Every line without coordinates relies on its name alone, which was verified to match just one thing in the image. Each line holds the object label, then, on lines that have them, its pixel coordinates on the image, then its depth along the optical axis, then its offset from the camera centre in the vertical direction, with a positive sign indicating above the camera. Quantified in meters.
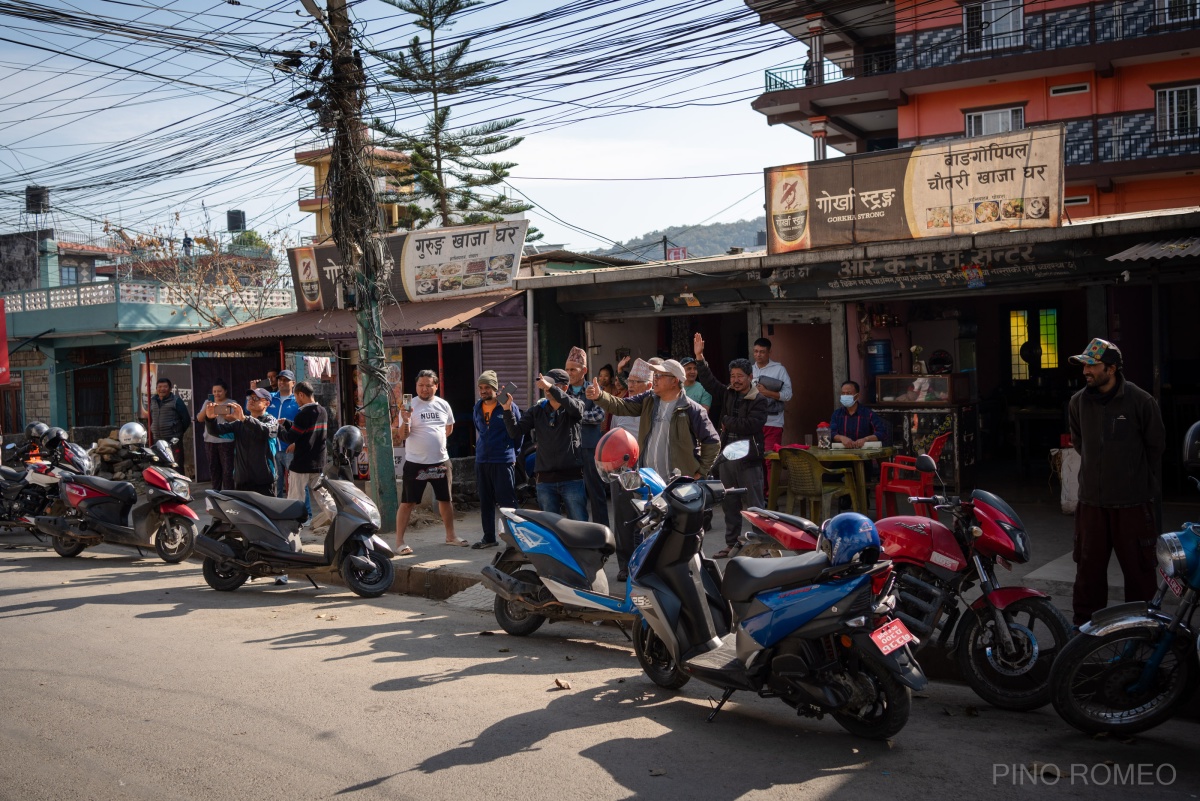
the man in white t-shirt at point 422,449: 10.19 -0.57
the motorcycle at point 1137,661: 4.55 -1.37
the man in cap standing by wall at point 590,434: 8.91 -0.43
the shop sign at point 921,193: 10.12 +2.01
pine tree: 30.66 +7.42
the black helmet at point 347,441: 9.23 -0.42
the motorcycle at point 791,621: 4.62 -1.20
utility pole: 11.47 +1.90
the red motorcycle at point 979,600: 5.19 -1.21
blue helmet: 4.75 -0.79
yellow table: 9.52 -0.79
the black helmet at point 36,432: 12.09 -0.31
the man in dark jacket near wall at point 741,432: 8.59 -0.44
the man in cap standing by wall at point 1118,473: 5.95 -0.63
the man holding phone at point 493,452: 9.95 -0.62
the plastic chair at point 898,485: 8.98 -1.03
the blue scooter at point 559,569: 6.51 -1.22
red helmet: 6.00 -0.40
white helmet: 11.00 -0.34
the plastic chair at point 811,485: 9.31 -1.01
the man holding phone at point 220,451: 11.68 -0.62
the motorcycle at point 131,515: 10.32 -1.19
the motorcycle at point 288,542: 8.53 -1.28
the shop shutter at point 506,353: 14.14 +0.55
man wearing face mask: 10.40 -0.47
